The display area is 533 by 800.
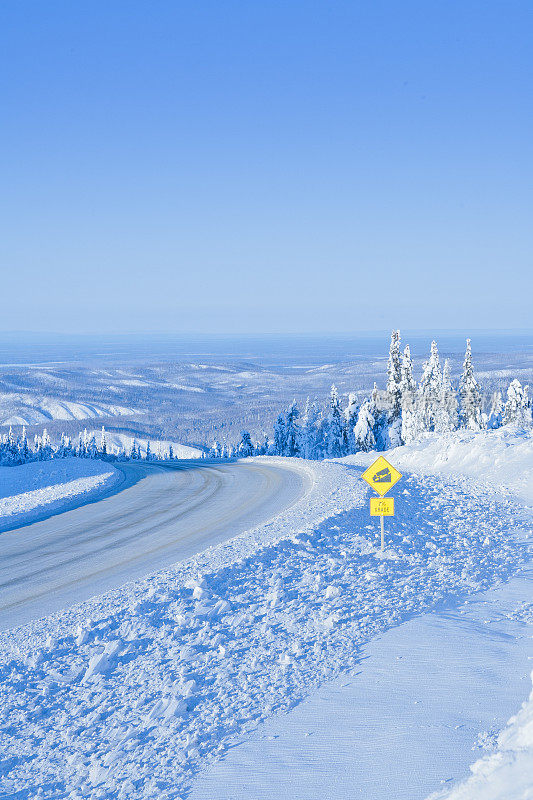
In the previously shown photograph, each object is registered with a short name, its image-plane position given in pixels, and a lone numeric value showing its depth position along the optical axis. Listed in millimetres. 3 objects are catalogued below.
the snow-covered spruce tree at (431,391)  63406
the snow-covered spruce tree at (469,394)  62188
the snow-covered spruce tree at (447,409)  63156
